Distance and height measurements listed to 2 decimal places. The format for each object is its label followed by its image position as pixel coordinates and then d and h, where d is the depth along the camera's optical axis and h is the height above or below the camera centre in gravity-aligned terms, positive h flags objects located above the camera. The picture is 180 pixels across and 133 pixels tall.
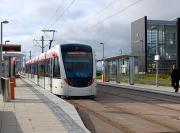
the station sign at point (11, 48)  21.73 +1.72
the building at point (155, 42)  55.77 +5.71
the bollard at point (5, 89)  12.61 -0.85
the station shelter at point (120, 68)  28.45 +0.24
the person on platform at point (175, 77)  19.46 -0.46
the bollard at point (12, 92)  13.87 -1.05
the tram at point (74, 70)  15.34 +0.02
